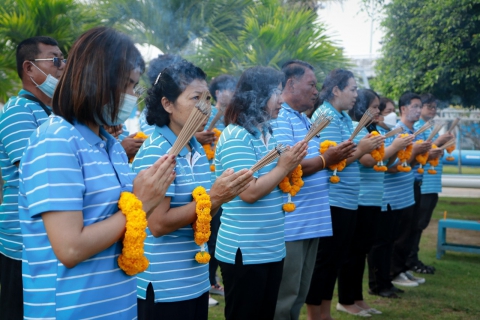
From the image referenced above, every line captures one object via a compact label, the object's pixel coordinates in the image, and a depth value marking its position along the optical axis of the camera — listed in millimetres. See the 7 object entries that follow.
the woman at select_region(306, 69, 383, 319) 4469
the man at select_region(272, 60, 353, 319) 3752
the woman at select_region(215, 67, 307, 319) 3109
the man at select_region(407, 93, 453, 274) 6945
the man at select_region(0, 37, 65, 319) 2852
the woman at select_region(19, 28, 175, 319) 1716
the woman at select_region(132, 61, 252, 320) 2490
